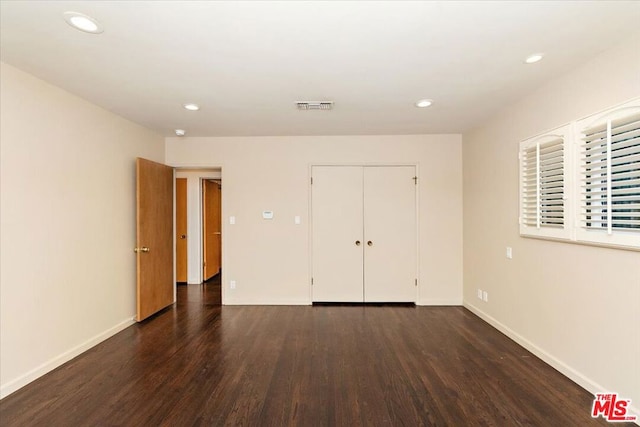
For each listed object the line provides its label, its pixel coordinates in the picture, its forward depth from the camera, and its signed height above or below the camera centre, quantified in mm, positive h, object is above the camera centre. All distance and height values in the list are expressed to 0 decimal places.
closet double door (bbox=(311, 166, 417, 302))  4504 -348
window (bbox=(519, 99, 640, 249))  1968 +226
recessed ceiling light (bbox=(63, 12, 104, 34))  1737 +1139
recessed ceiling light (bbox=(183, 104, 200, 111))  3161 +1122
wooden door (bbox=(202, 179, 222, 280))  5934 -328
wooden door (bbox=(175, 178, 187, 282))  5852 -87
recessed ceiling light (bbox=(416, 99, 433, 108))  3074 +1126
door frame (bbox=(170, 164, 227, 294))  5805 -30
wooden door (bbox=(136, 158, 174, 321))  3738 -338
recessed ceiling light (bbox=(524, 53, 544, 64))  2201 +1136
